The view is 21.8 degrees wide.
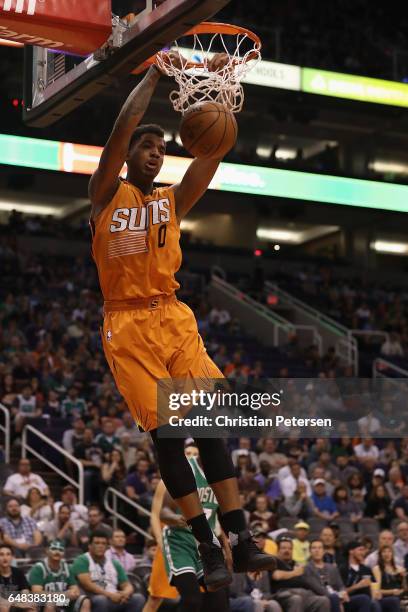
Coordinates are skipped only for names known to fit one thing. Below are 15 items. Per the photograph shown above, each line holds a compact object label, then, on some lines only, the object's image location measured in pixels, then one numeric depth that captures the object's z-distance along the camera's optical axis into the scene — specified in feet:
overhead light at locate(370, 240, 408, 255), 100.58
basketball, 17.35
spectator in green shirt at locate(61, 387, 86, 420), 49.48
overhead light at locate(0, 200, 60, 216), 91.35
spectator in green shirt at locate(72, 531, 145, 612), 32.63
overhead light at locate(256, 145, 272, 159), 97.14
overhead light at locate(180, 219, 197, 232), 99.30
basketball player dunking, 17.04
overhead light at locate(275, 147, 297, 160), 99.36
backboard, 16.44
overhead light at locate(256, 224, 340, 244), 100.17
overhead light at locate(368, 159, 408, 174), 99.04
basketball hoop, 18.89
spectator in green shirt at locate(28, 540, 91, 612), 31.35
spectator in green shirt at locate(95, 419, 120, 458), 45.17
